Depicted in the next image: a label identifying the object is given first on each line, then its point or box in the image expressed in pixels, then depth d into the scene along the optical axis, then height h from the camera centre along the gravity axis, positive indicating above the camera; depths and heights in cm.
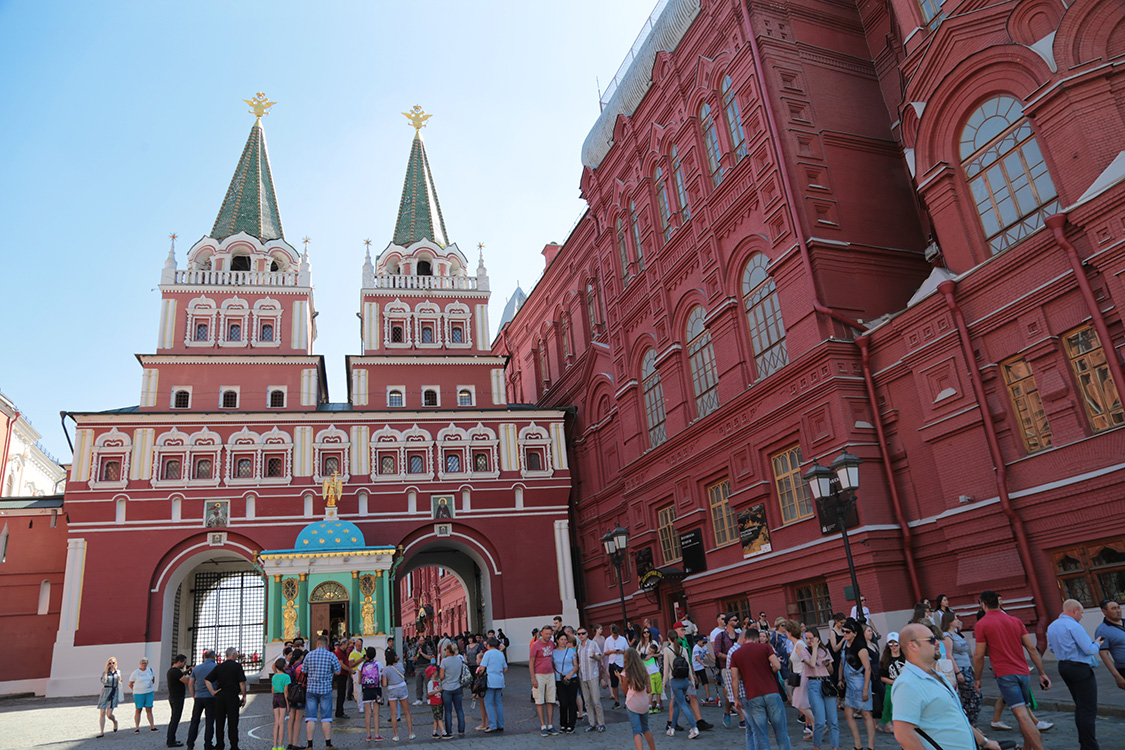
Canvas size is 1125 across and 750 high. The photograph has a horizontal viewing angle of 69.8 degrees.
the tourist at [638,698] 936 -55
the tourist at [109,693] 1568 +24
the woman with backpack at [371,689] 1312 -19
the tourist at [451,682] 1304 -22
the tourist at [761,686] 854 -51
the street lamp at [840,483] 1305 +224
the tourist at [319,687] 1194 -6
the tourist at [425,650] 1513 +37
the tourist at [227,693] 1204 +0
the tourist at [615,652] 1374 -2
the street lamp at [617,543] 2016 +252
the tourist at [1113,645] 822 -47
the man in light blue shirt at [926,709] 422 -46
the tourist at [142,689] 1561 +23
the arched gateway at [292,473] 2858 +777
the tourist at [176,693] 1323 +7
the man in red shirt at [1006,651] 802 -41
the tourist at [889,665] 832 -44
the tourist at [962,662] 880 -56
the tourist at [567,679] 1265 -35
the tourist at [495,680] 1330 -25
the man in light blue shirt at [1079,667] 755 -61
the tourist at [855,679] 935 -61
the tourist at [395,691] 1323 -26
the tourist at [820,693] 953 -73
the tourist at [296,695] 1229 -13
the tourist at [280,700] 1236 -19
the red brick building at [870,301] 1457 +717
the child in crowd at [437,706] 1314 -56
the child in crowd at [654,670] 1327 -37
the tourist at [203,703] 1220 -11
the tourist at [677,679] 1174 -49
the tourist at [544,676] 1276 -27
